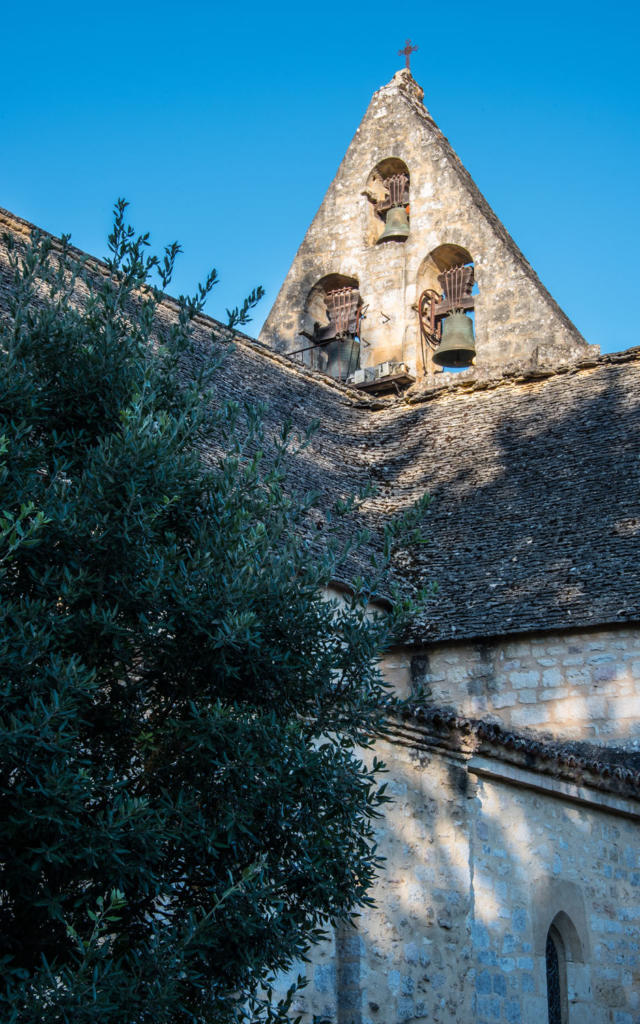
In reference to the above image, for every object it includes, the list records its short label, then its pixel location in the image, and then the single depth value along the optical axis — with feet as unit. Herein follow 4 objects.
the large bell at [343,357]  65.67
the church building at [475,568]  27.94
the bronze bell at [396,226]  65.98
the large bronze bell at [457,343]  61.36
